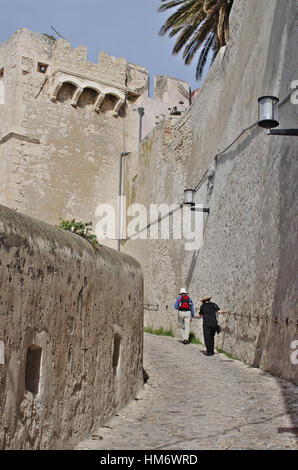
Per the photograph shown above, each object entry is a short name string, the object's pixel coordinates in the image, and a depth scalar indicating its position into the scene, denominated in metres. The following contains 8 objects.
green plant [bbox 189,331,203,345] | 12.26
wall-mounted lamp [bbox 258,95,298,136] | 6.68
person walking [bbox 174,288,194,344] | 11.91
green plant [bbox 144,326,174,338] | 14.82
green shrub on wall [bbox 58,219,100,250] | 5.18
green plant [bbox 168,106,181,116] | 21.39
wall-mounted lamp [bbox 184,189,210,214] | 12.58
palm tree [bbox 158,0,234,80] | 15.62
